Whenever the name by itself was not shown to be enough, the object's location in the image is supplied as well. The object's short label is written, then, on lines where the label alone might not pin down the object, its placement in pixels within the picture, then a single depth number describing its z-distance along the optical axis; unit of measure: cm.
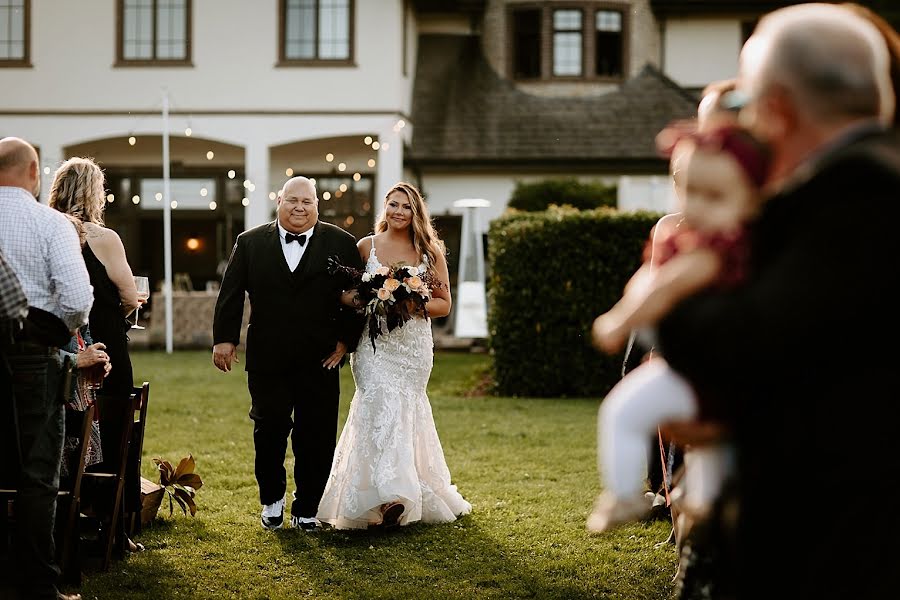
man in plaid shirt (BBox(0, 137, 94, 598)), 485
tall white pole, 1974
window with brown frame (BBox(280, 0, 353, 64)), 2344
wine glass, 634
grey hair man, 208
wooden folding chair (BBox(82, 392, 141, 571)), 598
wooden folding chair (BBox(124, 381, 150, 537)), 655
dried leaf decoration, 731
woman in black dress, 625
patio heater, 1988
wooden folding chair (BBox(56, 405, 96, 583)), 546
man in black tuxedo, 709
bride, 707
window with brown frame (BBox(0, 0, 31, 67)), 2348
